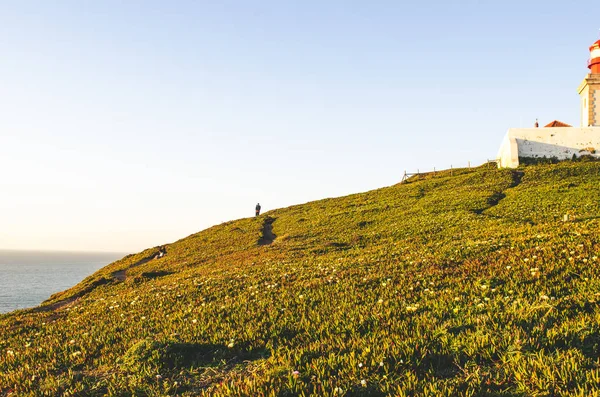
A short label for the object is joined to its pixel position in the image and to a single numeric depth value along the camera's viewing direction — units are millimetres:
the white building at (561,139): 58844
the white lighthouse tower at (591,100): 63594
